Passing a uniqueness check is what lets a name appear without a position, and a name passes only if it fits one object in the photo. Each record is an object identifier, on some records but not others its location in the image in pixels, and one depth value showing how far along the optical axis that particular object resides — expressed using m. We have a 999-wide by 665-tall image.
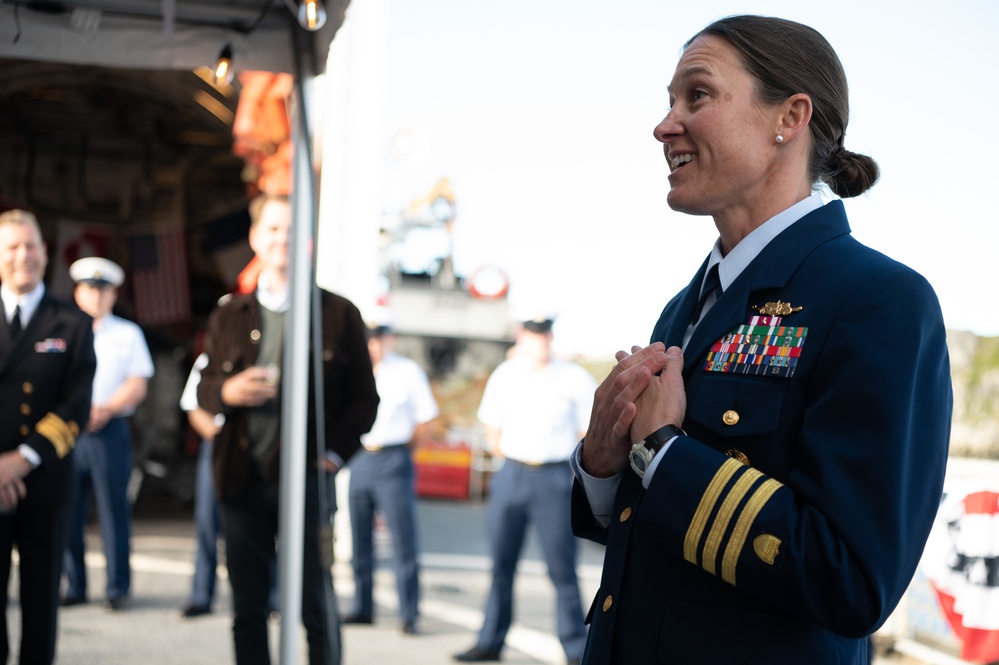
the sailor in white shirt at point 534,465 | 6.29
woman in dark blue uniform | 1.37
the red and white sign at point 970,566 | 5.66
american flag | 15.59
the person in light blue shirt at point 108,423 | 7.04
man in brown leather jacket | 4.18
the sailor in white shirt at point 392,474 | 7.03
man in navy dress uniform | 4.16
